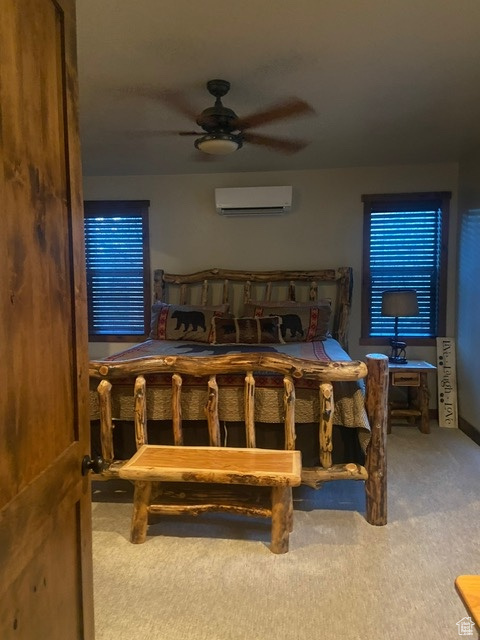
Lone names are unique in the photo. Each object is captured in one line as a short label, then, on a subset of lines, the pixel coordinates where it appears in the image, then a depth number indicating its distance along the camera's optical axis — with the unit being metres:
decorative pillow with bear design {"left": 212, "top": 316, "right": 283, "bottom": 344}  3.83
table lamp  3.98
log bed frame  2.33
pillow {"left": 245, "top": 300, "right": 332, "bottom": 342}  3.95
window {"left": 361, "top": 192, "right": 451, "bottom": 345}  4.36
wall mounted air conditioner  4.28
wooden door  0.84
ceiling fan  2.54
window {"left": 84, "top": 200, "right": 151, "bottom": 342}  4.70
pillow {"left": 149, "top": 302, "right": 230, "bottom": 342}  4.01
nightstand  3.95
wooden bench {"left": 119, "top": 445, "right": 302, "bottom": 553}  2.08
